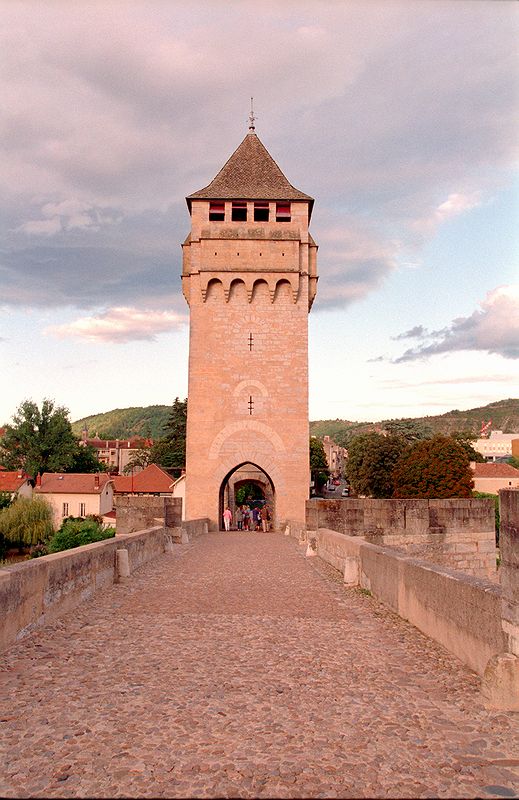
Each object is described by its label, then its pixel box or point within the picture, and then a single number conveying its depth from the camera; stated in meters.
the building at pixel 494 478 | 56.28
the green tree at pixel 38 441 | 57.19
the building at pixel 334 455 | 152.00
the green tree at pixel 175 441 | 57.06
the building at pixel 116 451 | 126.11
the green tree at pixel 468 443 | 66.72
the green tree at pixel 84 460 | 59.75
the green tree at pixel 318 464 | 72.12
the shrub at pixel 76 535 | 39.59
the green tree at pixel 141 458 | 82.88
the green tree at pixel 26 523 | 41.41
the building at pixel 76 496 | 50.31
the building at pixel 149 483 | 50.00
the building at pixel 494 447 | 133.50
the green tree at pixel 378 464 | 53.91
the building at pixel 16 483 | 52.98
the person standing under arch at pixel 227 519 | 25.72
